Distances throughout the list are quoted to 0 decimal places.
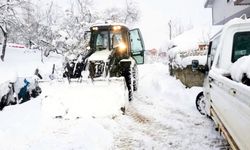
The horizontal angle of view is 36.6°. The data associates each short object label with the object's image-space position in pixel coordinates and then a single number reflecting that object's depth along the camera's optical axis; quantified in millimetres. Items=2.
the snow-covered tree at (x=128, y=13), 54875
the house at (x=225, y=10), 20606
